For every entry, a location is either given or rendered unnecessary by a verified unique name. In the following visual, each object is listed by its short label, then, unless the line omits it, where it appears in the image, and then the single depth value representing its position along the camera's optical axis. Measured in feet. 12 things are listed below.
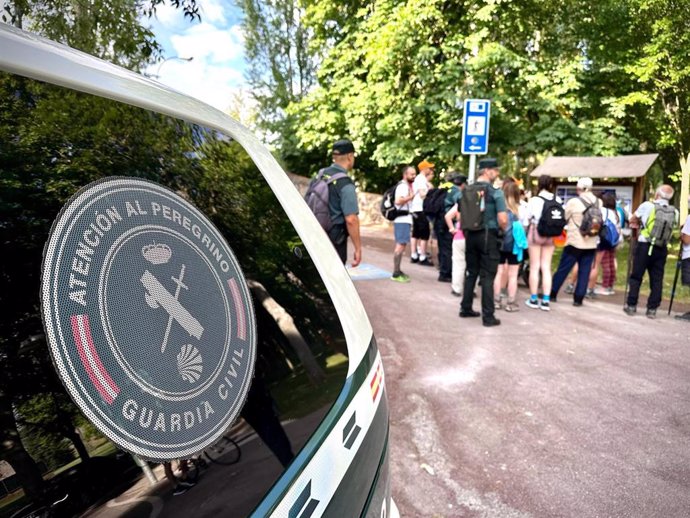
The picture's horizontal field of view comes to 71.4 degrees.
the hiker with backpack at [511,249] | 20.34
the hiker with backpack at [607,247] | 23.90
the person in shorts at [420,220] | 29.25
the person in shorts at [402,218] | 26.84
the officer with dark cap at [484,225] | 17.83
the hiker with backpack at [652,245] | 20.72
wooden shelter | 37.22
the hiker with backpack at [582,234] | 21.54
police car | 2.33
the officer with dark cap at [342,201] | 15.67
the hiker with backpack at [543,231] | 20.62
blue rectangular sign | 24.23
